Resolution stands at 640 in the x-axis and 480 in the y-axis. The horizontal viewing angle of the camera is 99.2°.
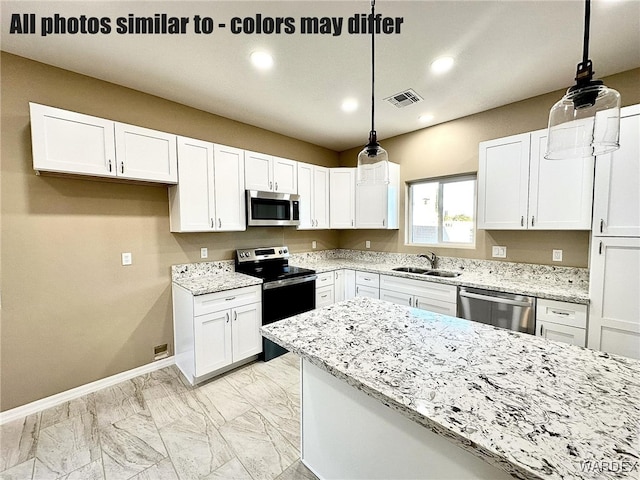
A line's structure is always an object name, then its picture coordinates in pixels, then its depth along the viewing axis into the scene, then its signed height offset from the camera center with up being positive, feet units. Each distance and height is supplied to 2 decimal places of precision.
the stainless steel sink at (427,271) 10.87 -1.88
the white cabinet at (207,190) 8.76 +1.24
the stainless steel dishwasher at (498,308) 7.70 -2.47
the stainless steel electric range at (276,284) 9.71 -2.18
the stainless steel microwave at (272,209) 10.28 +0.70
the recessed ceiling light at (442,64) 6.88 +4.22
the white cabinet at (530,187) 7.51 +1.18
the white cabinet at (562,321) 7.00 -2.52
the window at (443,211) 11.09 +0.65
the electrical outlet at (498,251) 9.86 -0.92
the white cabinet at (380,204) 12.41 +1.04
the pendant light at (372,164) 5.61 +1.36
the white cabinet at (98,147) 6.45 +2.10
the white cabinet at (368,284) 11.45 -2.50
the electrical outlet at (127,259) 8.42 -1.01
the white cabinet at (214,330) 8.11 -3.29
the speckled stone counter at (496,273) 7.72 -1.77
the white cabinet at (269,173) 10.36 +2.14
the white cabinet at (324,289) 11.45 -2.69
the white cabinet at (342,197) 13.38 +1.44
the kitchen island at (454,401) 2.29 -1.81
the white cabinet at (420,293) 9.23 -2.47
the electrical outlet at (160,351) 9.18 -4.27
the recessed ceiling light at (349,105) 9.19 +4.26
